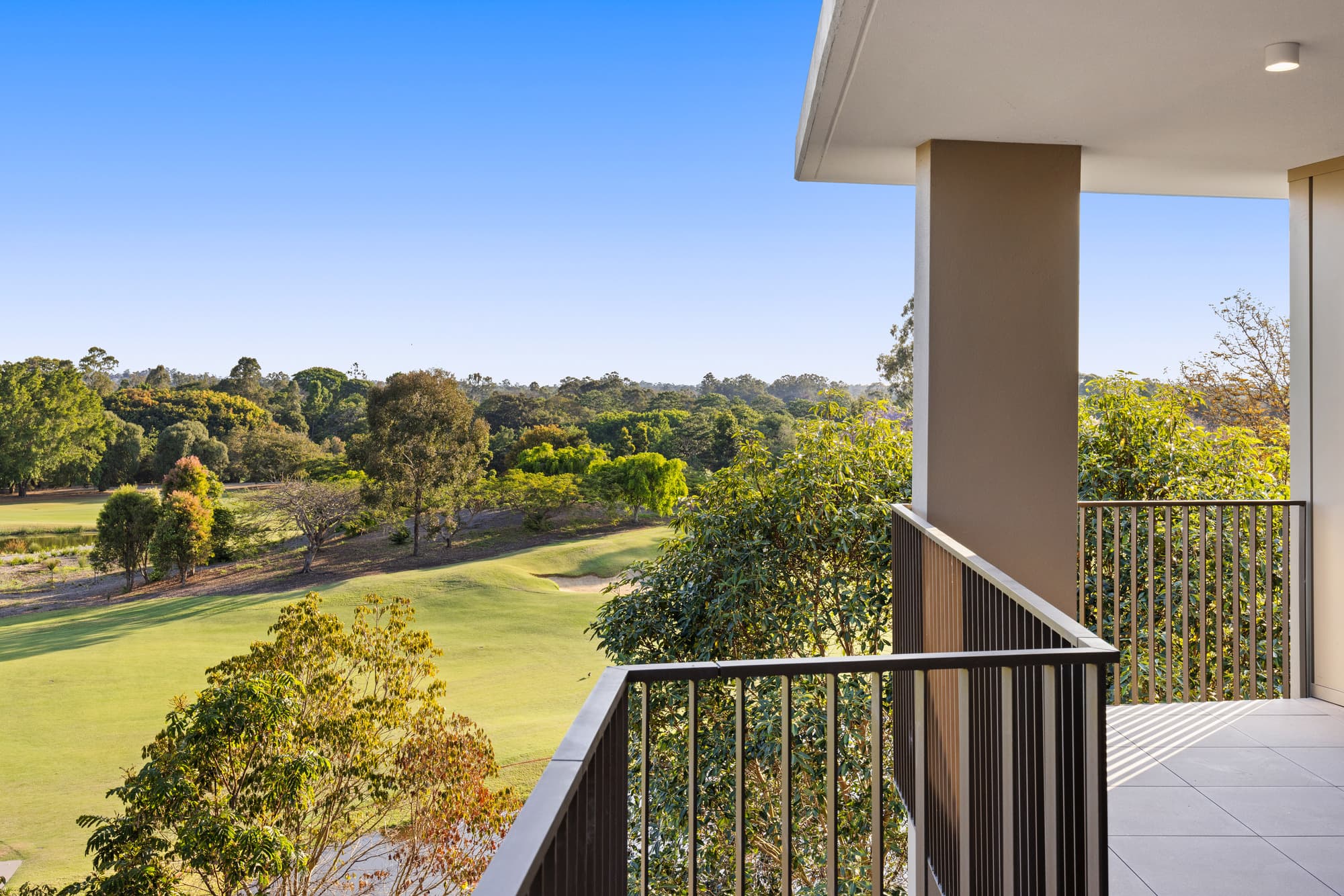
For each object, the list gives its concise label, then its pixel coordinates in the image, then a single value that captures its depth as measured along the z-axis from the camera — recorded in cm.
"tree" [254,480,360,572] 2052
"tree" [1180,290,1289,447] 1098
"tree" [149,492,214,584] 1973
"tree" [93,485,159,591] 1939
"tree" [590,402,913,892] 500
